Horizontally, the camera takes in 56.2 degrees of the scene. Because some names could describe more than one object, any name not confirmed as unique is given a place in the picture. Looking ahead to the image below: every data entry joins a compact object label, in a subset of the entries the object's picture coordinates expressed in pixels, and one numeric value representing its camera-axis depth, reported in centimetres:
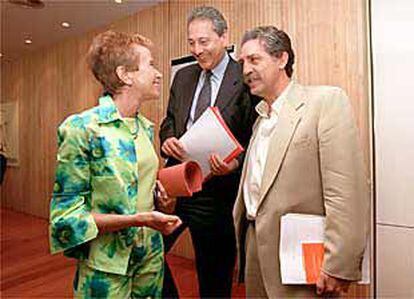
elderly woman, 79
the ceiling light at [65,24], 294
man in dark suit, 117
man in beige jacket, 90
